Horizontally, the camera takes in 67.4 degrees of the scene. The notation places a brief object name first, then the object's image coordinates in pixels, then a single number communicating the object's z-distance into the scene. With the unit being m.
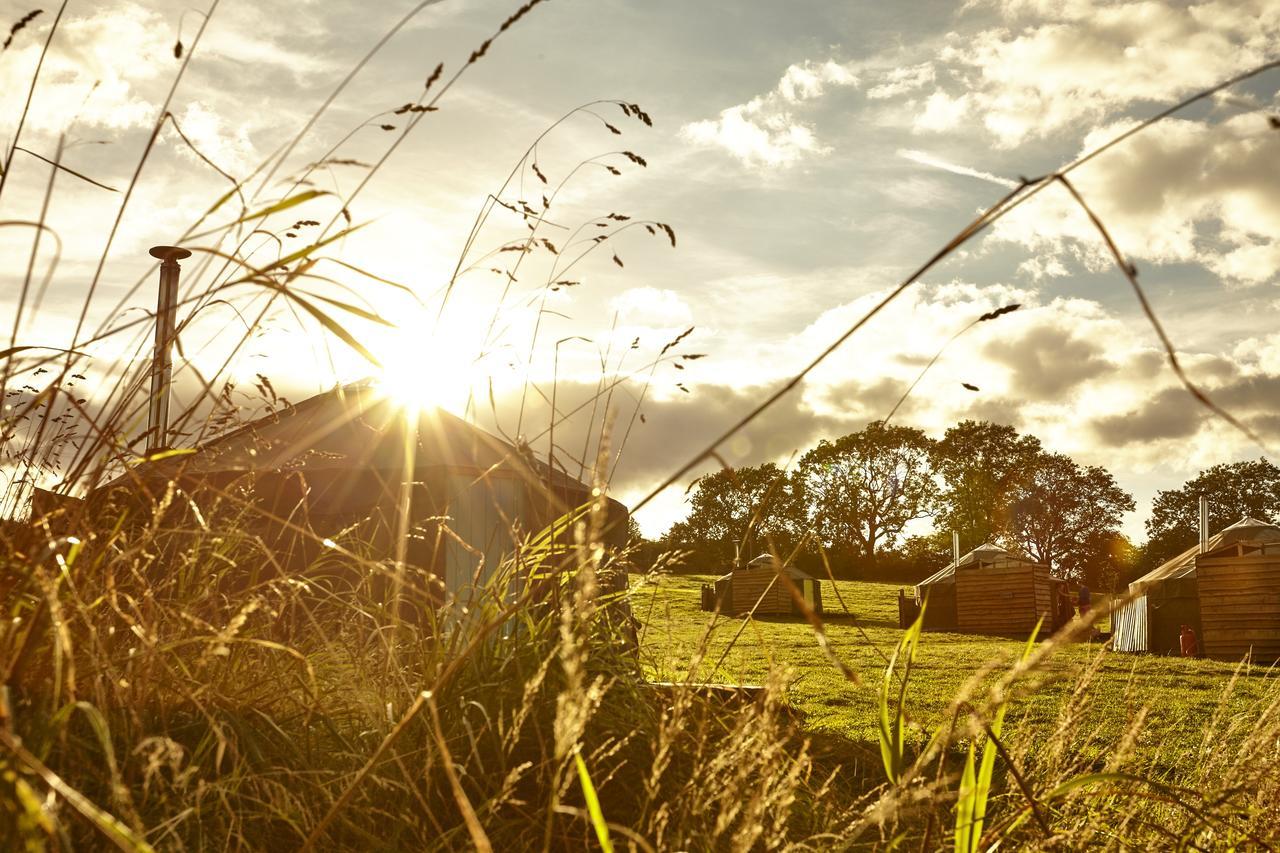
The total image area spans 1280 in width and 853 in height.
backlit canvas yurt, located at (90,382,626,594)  8.73
